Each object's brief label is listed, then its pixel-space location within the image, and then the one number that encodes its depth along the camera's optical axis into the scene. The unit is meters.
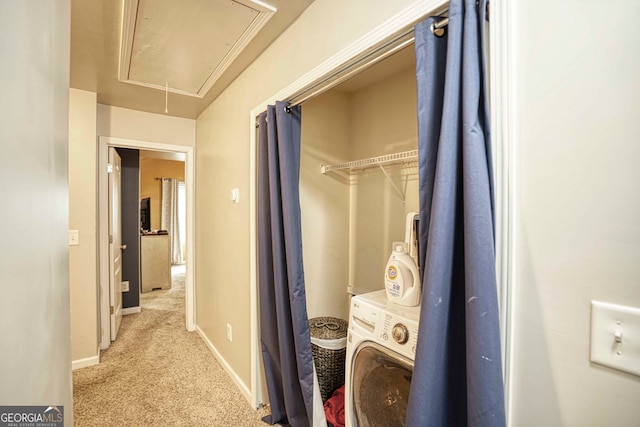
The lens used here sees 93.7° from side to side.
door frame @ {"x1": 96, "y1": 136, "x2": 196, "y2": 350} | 2.84
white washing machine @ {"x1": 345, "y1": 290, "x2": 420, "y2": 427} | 1.12
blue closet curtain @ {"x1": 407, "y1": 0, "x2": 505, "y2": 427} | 0.75
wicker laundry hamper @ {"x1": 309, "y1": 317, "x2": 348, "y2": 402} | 1.86
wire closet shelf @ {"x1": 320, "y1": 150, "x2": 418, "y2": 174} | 1.73
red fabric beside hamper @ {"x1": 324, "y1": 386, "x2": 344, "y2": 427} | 1.70
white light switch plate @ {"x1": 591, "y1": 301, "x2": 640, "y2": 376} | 0.60
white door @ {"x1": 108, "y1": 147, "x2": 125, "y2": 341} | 2.97
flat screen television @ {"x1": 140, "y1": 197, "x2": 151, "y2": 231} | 6.86
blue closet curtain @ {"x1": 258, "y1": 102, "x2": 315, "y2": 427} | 1.60
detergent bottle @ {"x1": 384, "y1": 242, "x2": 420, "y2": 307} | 1.29
